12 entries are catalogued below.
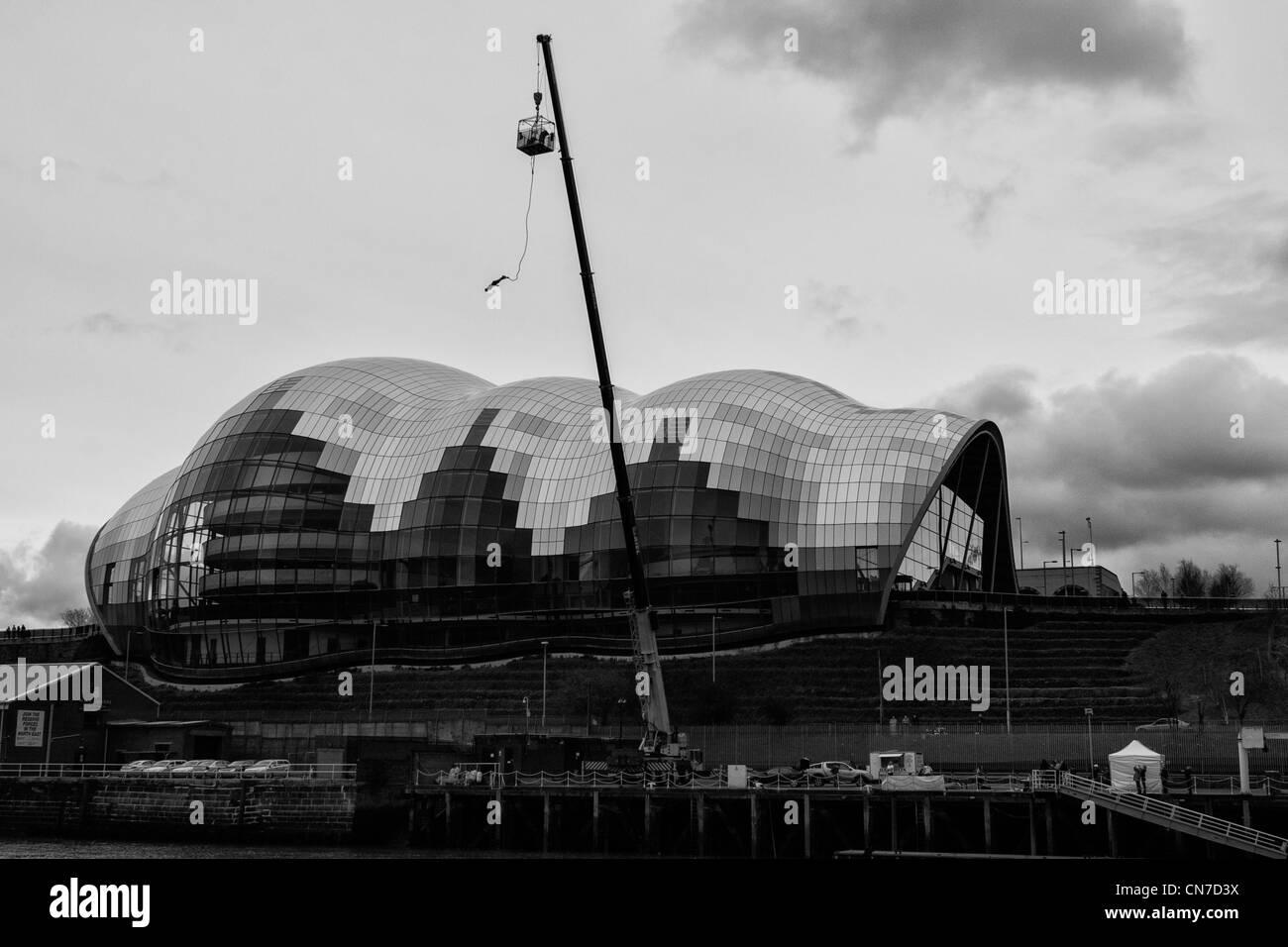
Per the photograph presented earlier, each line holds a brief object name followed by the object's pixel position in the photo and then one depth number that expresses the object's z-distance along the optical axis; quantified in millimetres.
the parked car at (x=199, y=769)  66812
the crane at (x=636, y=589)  63875
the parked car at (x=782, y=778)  58750
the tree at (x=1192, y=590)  194938
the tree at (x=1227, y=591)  193875
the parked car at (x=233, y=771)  65812
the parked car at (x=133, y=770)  68312
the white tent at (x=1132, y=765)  54031
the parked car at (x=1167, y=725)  75875
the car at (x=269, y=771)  65625
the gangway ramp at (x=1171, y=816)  46250
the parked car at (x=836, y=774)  59250
